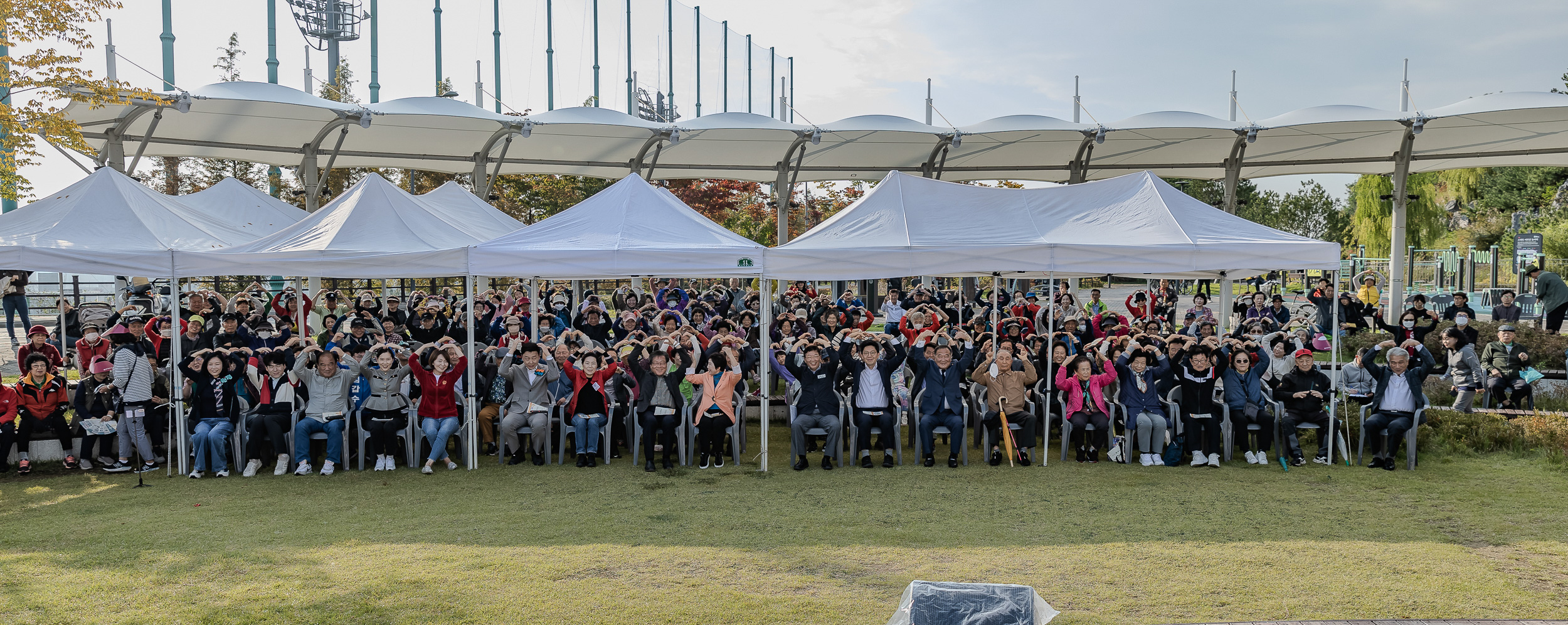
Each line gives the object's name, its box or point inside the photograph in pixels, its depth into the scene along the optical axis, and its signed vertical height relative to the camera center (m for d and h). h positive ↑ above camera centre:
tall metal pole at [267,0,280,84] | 24.16 +6.49
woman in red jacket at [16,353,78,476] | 7.84 -1.08
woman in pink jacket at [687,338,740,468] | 8.19 -1.11
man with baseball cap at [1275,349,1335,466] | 8.21 -1.08
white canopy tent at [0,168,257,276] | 7.80 +0.50
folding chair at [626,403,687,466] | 8.22 -1.44
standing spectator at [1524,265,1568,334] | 13.73 -0.27
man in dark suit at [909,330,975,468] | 8.20 -1.04
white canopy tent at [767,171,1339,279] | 8.08 +0.41
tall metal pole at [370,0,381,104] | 30.33 +7.31
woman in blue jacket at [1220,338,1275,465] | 8.19 -1.07
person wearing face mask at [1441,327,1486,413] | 9.20 -0.92
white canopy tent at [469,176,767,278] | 8.04 +0.29
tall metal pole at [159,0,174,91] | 20.11 +5.37
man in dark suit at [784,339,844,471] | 8.15 -1.06
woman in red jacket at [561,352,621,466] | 8.25 -1.12
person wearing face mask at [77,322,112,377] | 8.78 -0.64
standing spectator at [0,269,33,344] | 13.94 -0.21
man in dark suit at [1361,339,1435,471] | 7.90 -1.06
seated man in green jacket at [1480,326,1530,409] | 9.65 -0.99
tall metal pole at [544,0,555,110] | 36.78 +9.20
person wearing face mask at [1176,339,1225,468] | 8.12 -1.14
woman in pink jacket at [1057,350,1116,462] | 8.37 -1.11
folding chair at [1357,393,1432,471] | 7.84 -1.37
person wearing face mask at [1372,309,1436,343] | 10.74 -0.59
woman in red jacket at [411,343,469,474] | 8.16 -1.07
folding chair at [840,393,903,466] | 8.23 -1.38
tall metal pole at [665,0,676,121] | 45.00 +12.64
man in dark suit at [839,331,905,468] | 8.22 -1.02
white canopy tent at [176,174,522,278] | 8.04 +0.35
